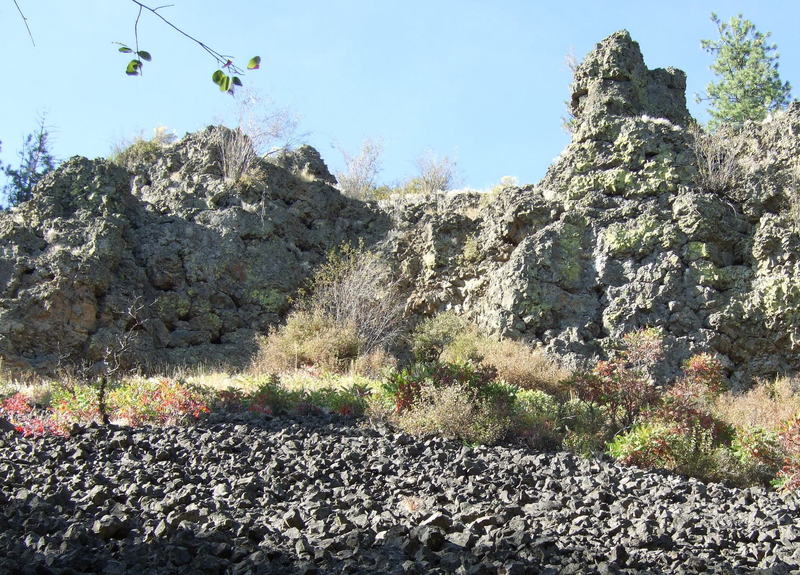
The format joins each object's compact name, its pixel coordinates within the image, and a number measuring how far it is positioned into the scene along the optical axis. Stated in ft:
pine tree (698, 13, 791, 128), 90.63
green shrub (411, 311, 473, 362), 43.09
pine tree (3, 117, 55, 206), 82.94
